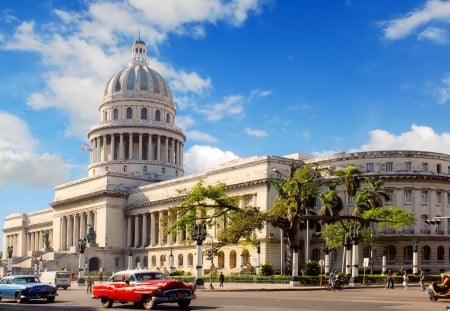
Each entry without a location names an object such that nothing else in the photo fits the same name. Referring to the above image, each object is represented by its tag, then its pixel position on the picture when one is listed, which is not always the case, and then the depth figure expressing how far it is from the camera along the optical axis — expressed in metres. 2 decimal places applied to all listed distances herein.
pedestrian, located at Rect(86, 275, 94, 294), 63.09
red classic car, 34.25
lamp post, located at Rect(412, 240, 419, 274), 83.85
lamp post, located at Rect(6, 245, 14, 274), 117.79
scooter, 42.53
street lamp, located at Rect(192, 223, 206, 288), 65.31
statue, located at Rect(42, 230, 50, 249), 146.25
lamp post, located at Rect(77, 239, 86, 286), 90.18
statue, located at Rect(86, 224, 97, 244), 123.24
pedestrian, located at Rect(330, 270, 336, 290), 58.06
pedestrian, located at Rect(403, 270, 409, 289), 64.86
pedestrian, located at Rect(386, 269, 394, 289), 63.81
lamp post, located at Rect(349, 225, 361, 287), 68.89
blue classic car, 42.47
